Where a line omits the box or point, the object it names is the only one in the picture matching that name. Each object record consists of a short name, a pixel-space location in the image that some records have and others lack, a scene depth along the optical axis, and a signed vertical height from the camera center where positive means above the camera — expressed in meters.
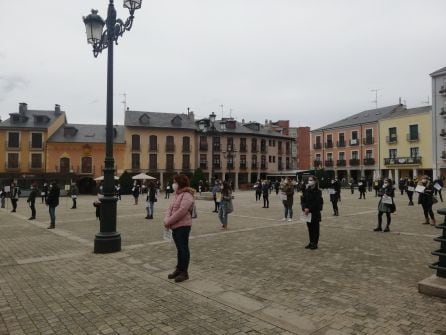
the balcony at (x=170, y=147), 50.78 +3.86
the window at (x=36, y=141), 44.75 +4.34
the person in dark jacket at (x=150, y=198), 14.10 -1.07
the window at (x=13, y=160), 43.91 +1.80
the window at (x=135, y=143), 48.91 +4.34
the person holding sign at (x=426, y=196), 11.38 -0.85
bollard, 4.82 -1.21
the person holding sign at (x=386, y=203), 9.98 -0.95
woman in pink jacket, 5.42 -0.81
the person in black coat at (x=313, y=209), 7.82 -0.88
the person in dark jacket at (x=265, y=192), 19.02 -1.13
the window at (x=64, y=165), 45.38 +1.14
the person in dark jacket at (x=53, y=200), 11.70 -0.93
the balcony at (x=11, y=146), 43.84 +3.63
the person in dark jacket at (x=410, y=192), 18.03 -1.16
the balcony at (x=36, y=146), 44.59 +3.66
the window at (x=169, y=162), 50.85 +1.61
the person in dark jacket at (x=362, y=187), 25.33 -1.19
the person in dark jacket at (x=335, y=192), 14.06 -0.87
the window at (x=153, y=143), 49.84 +4.42
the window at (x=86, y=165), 46.16 +1.13
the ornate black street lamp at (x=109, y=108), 7.59 +1.56
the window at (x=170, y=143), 50.78 +4.47
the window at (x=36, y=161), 44.72 +1.68
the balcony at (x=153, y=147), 49.84 +3.74
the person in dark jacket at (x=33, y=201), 14.42 -1.19
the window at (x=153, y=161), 49.88 +1.75
